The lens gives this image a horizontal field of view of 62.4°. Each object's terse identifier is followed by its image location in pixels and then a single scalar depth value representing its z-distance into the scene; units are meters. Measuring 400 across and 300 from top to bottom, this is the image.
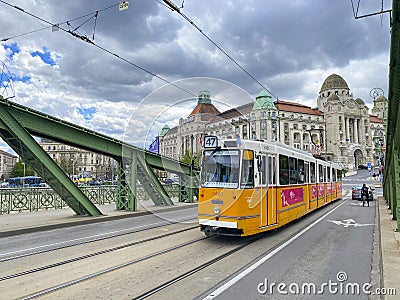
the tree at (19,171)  87.71
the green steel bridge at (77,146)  13.12
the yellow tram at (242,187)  9.68
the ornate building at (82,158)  104.04
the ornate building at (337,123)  105.75
